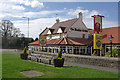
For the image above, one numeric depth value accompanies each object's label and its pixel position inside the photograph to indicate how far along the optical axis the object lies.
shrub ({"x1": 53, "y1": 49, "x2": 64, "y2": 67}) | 12.24
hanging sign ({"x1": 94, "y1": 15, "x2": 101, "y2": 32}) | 17.13
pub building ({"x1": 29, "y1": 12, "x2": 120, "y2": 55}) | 27.94
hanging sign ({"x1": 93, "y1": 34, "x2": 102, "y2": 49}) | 17.14
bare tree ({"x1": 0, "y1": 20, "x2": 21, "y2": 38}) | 61.32
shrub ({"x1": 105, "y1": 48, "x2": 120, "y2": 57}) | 18.02
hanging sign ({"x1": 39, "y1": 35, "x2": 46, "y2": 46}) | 29.61
